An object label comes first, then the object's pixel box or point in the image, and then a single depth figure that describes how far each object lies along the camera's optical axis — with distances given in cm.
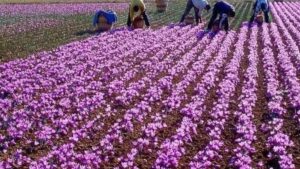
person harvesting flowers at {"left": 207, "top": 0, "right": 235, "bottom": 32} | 2358
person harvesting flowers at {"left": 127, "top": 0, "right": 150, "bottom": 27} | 2522
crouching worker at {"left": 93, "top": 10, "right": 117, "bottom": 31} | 2484
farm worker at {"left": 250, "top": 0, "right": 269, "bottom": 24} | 2755
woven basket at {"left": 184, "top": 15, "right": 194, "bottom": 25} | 2772
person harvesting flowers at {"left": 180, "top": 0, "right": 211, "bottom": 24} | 2655
